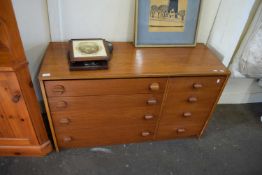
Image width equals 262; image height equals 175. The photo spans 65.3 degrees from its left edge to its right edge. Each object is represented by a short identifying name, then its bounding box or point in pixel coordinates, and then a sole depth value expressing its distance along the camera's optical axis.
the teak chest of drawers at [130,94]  1.15
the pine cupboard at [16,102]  0.95
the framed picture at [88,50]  1.14
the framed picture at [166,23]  1.34
